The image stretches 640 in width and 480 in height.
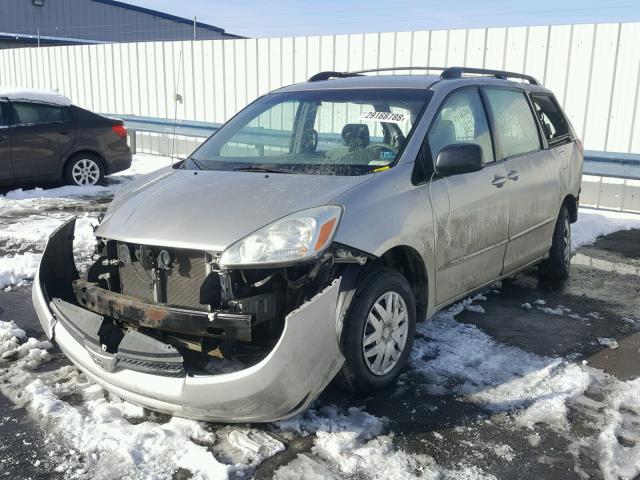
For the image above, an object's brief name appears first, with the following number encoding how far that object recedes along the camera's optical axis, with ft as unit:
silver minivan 9.85
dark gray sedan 31.83
